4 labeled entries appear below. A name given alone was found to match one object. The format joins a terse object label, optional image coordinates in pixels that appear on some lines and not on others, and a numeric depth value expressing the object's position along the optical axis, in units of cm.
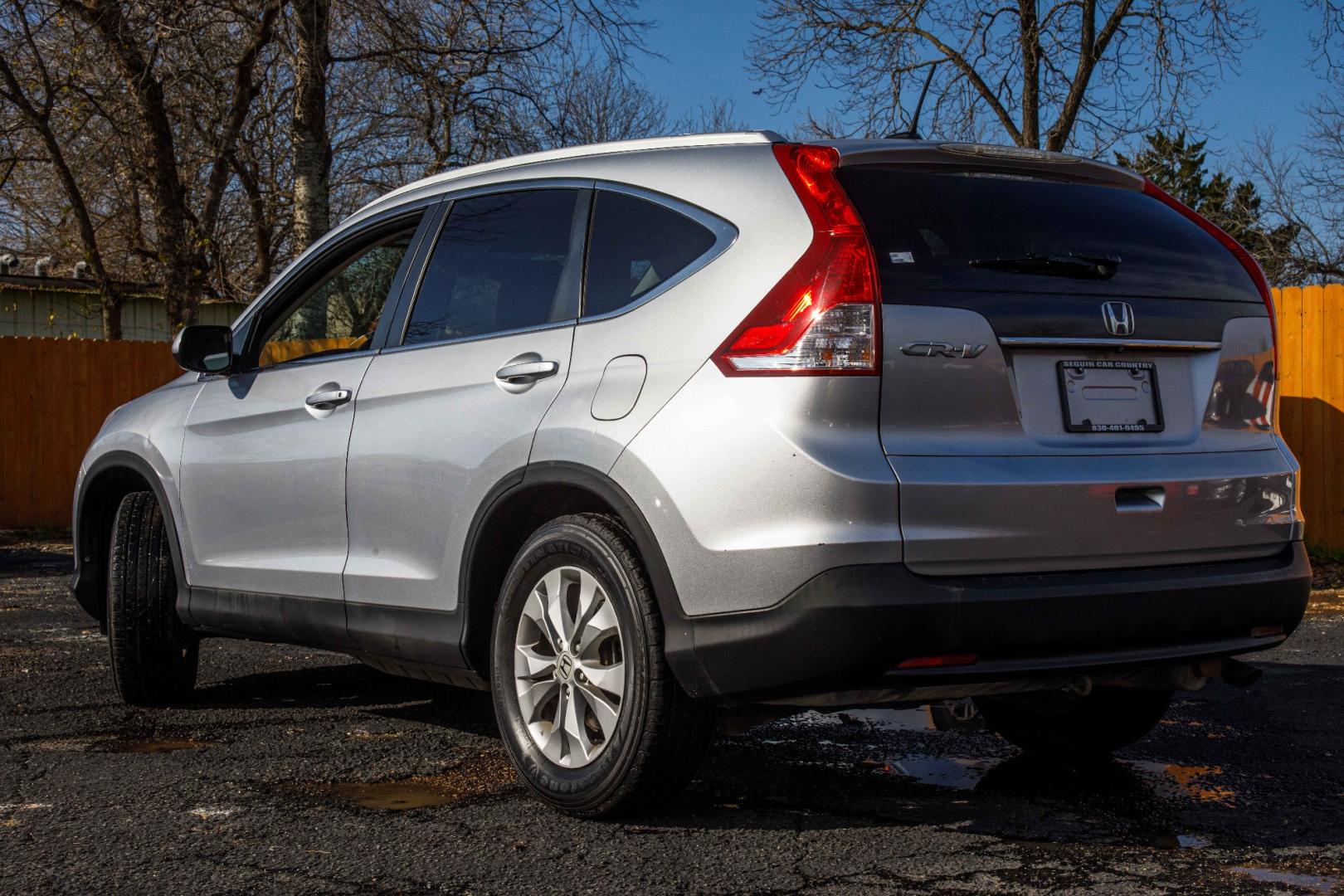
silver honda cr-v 344
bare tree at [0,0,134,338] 1619
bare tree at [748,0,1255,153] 1717
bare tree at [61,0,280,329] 1526
